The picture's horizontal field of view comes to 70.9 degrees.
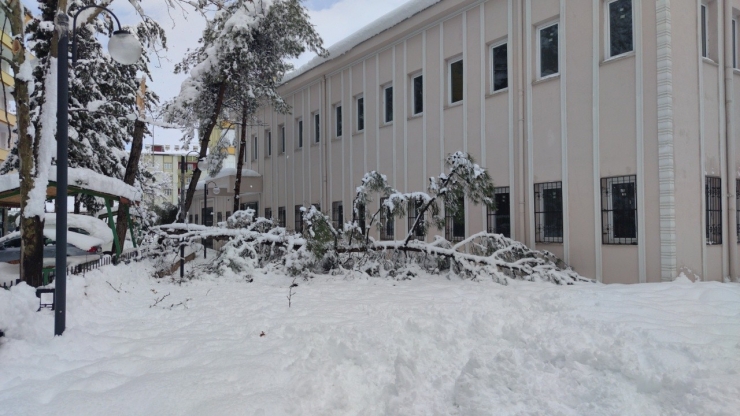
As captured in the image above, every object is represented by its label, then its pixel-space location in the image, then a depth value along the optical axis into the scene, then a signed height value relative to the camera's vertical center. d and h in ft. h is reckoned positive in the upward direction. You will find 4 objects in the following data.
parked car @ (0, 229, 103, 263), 34.83 -2.27
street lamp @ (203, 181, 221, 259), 75.35 +3.87
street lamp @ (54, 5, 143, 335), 18.08 +1.46
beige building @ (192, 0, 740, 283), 30.66 +6.32
